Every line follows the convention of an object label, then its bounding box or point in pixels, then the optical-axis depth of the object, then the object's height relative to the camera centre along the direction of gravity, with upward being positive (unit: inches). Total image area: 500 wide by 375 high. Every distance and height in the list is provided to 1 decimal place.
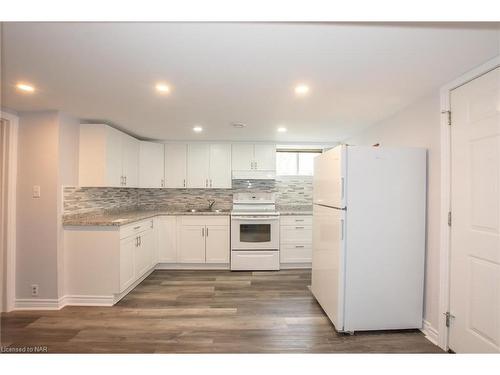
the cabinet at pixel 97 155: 120.2 +14.8
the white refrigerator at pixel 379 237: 85.5 -17.7
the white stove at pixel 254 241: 155.6 -35.5
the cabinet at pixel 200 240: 158.4 -35.5
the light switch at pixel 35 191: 104.5 -3.1
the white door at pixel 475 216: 62.9 -7.8
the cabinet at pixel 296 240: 159.3 -35.3
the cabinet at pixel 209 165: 169.9 +14.3
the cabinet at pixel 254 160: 169.9 +18.2
